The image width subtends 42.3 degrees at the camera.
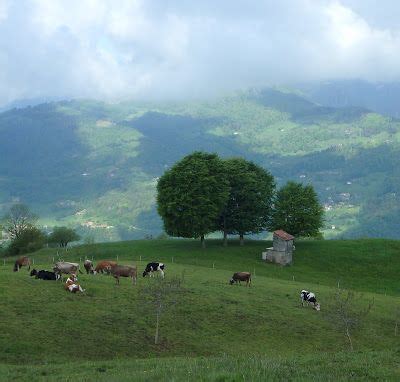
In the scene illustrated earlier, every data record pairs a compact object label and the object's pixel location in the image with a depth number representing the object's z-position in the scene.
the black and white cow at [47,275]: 48.00
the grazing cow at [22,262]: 59.04
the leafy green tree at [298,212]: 92.81
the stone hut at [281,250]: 82.81
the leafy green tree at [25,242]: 104.56
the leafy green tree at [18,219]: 118.81
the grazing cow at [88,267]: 56.23
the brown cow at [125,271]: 52.30
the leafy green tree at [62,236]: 118.71
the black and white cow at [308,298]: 53.59
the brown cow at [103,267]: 56.65
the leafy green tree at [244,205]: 93.25
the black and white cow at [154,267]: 58.15
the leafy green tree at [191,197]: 86.38
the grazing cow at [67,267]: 50.03
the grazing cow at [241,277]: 59.75
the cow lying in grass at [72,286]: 44.14
